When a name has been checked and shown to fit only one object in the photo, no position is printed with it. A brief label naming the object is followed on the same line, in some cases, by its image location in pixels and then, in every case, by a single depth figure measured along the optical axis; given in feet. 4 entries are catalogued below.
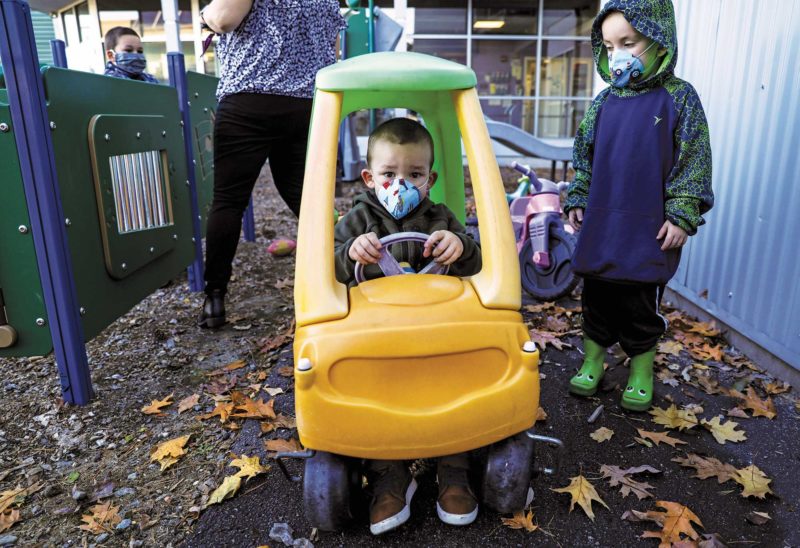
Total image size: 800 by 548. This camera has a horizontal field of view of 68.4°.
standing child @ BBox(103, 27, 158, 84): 15.12
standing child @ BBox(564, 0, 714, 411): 7.46
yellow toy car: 5.52
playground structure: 7.75
